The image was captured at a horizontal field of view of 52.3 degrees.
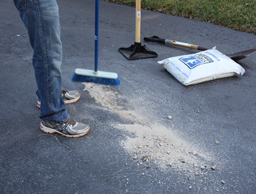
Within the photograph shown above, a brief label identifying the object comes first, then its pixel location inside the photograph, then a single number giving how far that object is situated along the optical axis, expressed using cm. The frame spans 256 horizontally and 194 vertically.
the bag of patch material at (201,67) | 304
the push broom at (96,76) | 265
